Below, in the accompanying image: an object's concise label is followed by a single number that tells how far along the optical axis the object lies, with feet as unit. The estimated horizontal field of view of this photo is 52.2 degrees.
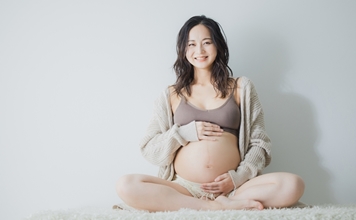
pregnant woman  5.18
